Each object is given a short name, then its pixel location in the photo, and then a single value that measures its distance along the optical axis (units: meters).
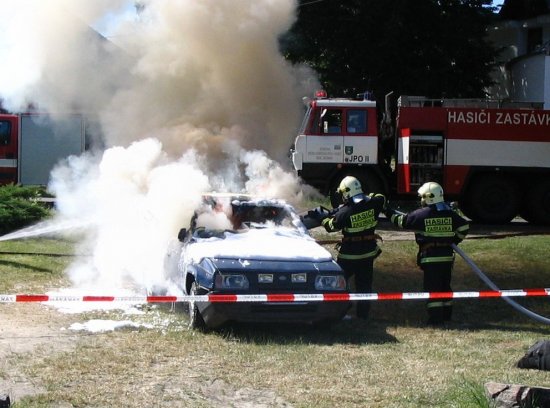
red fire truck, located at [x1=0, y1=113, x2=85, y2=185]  21.64
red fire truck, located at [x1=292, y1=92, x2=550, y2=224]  16.42
